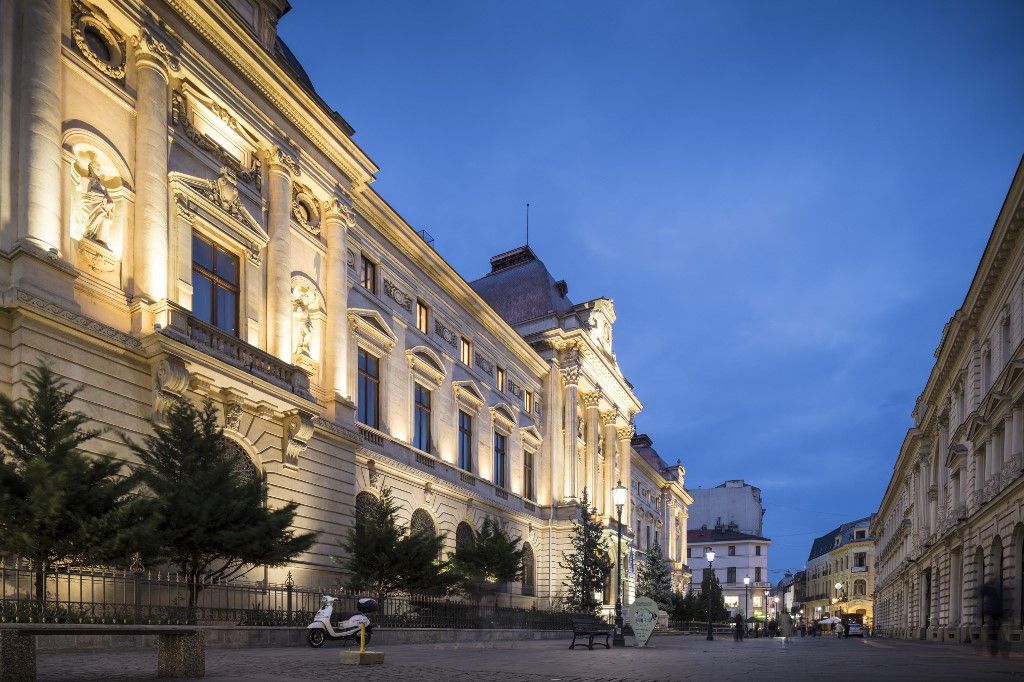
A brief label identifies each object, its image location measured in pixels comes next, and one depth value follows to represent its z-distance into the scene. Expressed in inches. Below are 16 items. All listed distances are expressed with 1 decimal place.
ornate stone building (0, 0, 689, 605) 660.1
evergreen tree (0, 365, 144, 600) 468.1
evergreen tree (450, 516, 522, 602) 1184.8
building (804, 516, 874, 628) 4301.2
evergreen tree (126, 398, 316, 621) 576.4
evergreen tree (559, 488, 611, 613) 1615.4
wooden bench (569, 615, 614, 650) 927.7
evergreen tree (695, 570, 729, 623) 2454.5
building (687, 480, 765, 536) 5014.8
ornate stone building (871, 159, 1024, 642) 1066.1
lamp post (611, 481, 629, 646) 1029.8
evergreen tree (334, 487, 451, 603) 861.2
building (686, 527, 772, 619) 4640.8
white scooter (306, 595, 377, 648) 679.7
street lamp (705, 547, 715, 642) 1636.2
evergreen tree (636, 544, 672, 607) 2117.4
